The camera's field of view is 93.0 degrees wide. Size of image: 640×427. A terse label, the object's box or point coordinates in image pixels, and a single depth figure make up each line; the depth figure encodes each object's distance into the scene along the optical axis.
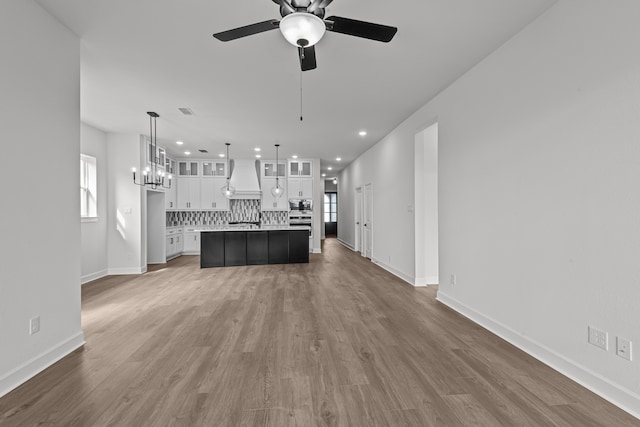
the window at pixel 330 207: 16.41
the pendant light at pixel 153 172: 5.70
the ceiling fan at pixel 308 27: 1.81
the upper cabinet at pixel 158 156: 6.80
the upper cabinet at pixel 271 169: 9.66
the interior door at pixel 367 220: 8.38
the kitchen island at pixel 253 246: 7.29
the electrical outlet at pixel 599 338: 2.13
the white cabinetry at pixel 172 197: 8.35
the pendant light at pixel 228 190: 7.39
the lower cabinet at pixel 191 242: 9.45
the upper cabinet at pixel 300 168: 9.61
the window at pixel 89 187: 5.88
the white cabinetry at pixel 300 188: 9.61
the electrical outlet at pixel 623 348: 1.99
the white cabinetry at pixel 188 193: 9.22
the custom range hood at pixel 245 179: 9.41
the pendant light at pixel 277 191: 8.16
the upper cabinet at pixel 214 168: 9.42
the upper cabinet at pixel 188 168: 9.29
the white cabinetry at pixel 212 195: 9.38
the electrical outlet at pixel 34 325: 2.39
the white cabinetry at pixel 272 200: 9.63
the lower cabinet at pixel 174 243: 8.38
